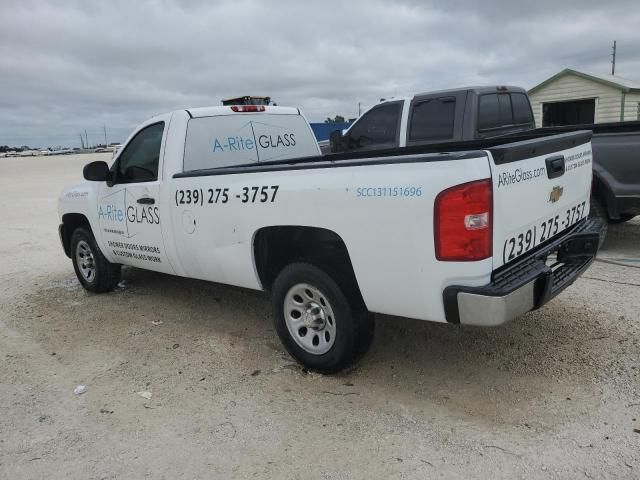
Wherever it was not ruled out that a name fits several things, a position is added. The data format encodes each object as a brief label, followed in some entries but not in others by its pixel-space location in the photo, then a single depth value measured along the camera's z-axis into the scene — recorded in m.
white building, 17.83
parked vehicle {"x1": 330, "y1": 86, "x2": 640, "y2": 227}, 6.44
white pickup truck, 2.98
